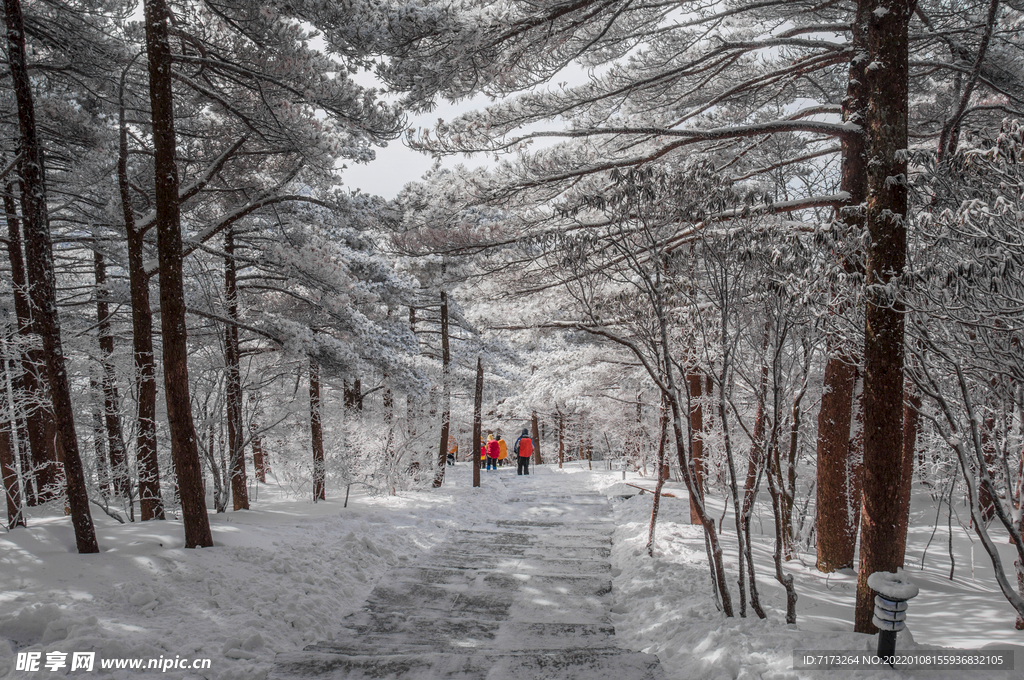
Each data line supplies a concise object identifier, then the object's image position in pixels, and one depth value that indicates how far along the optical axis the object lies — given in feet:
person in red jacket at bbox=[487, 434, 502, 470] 63.57
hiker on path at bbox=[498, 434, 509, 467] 64.40
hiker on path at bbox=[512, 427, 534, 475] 58.23
